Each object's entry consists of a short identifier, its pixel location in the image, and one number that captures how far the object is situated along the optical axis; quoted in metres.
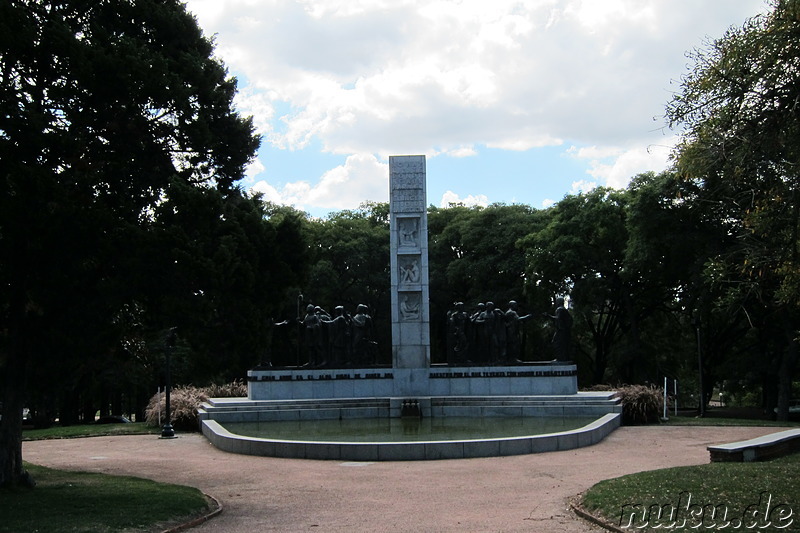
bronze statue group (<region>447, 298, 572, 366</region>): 27.64
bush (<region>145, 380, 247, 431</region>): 24.05
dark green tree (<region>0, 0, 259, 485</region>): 11.48
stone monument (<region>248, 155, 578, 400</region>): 26.67
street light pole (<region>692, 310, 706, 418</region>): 34.49
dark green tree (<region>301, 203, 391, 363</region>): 47.75
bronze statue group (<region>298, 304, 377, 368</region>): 27.62
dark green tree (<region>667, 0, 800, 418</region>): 9.61
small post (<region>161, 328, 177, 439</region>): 22.03
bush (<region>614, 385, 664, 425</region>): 23.02
